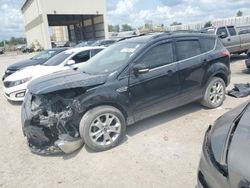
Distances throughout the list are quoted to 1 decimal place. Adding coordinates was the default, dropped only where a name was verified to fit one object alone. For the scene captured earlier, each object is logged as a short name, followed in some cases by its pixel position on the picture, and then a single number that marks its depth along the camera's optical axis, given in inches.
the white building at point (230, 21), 858.3
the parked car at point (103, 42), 488.7
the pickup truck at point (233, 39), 367.7
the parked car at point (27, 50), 1267.4
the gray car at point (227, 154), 51.9
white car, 218.0
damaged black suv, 119.4
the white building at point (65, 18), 963.7
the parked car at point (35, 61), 306.9
